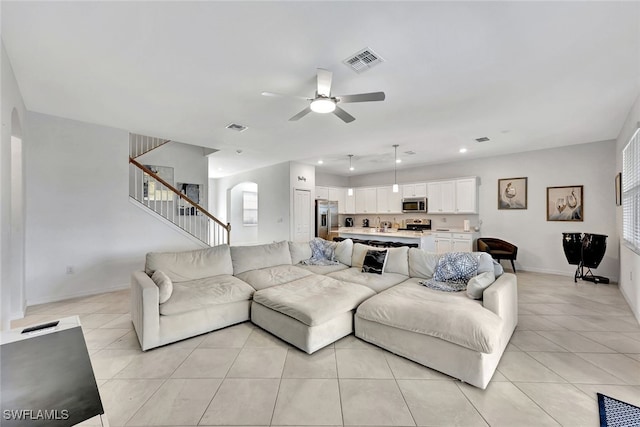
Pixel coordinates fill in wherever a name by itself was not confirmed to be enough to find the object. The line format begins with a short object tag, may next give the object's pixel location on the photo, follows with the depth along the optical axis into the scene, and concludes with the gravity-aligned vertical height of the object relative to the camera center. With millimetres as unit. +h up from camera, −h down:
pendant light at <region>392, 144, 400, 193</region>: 5738 +1383
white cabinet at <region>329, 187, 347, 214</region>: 8570 +551
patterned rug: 1679 -1333
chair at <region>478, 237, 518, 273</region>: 5789 -807
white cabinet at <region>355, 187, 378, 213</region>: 8531 +434
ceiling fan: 2451 +1114
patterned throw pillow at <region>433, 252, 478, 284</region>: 3043 -647
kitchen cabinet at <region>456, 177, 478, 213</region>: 6594 +455
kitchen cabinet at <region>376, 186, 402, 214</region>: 8023 +379
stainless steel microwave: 7379 +253
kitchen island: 5418 -521
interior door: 7230 -67
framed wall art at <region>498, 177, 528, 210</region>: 6059 +476
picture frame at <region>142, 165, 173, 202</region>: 5957 +601
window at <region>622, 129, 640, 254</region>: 3400 +284
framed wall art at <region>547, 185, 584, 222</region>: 5426 +208
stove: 7619 -346
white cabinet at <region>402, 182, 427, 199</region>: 7402 +669
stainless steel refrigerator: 7922 -178
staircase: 5750 +273
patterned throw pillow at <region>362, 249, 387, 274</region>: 3703 -693
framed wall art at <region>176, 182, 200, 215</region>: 6418 +451
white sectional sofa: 2162 -920
